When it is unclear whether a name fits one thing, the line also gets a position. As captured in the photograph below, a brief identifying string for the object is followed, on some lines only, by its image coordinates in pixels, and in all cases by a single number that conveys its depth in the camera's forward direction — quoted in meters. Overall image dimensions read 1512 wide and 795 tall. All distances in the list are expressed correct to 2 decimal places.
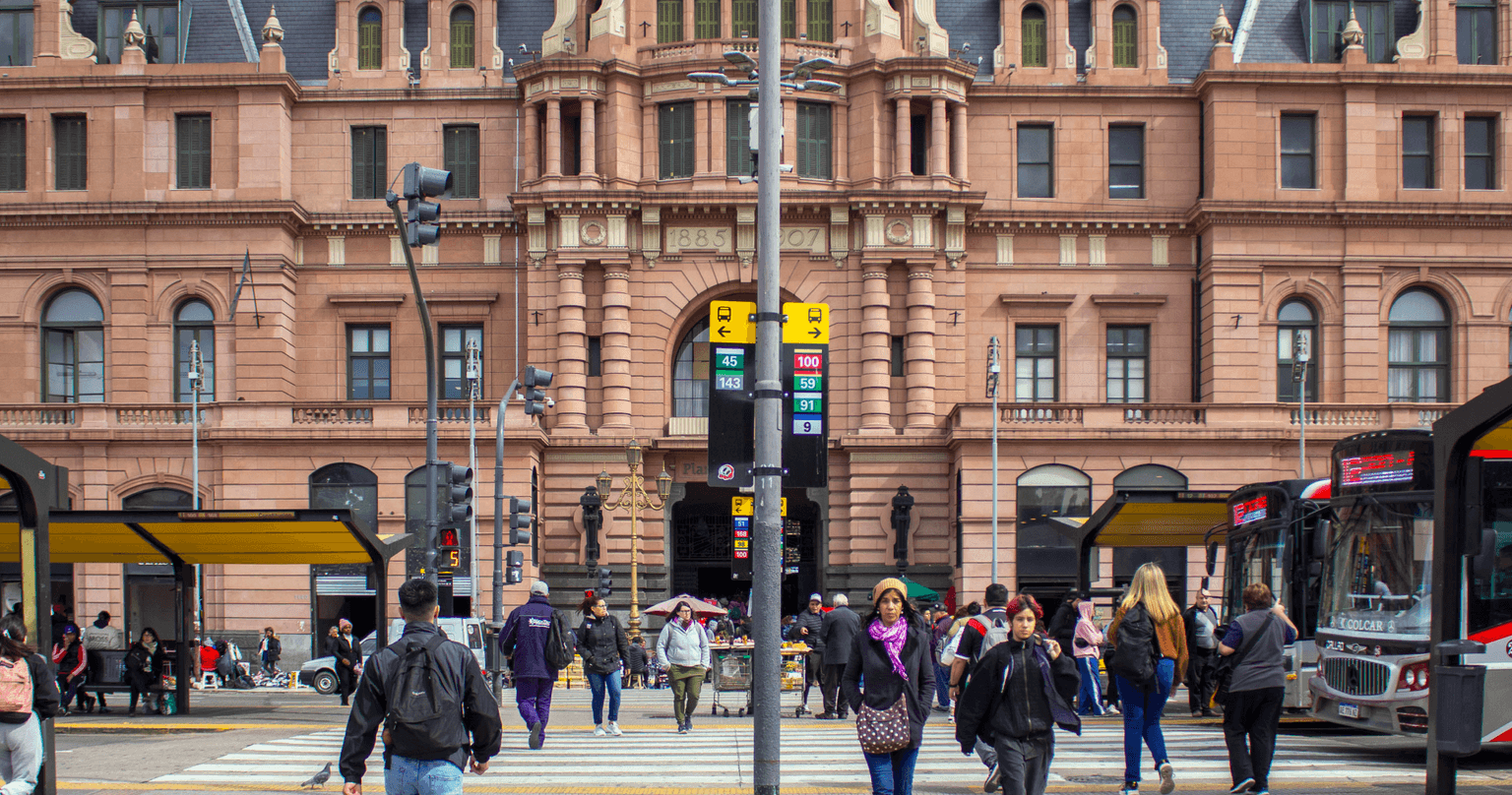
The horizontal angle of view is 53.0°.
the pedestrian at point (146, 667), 23.25
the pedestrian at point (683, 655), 20.11
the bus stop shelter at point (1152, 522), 24.69
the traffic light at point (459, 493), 24.09
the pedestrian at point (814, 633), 23.92
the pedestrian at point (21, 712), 11.00
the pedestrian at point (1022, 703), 10.54
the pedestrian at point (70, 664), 22.77
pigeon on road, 14.53
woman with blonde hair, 12.97
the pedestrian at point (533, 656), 17.59
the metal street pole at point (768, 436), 12.02
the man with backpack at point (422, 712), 7.93
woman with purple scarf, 10.92
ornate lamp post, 37.81
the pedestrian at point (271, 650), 37.66
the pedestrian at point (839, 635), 19.12
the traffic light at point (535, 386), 30.09
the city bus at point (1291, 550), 20.09
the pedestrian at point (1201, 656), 21.38
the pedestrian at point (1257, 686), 12.86
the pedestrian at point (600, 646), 18.97
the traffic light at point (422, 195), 19.05
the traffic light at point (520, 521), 28.30
